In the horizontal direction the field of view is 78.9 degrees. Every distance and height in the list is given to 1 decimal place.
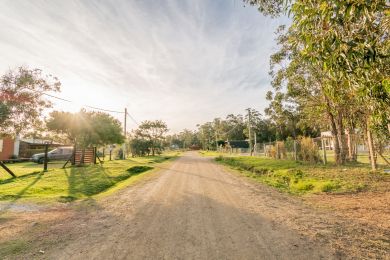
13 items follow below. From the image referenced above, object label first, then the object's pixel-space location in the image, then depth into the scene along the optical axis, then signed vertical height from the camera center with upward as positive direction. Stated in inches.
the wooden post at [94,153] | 830.5 -11.4
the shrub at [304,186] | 359.2 -59.8
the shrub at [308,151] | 698.2 -11.2
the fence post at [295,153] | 757.3 -19.4
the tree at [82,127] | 895.1 +93.4
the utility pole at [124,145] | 1218.5 +24.6
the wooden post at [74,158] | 765.3 -24.2
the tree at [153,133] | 1699.4 +127.8
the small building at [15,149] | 1184.8 +12.3
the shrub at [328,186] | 334.0 -56.6
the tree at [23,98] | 956.0 +228.8
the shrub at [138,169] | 632.7 -54.9
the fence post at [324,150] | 653.2 -9.5
